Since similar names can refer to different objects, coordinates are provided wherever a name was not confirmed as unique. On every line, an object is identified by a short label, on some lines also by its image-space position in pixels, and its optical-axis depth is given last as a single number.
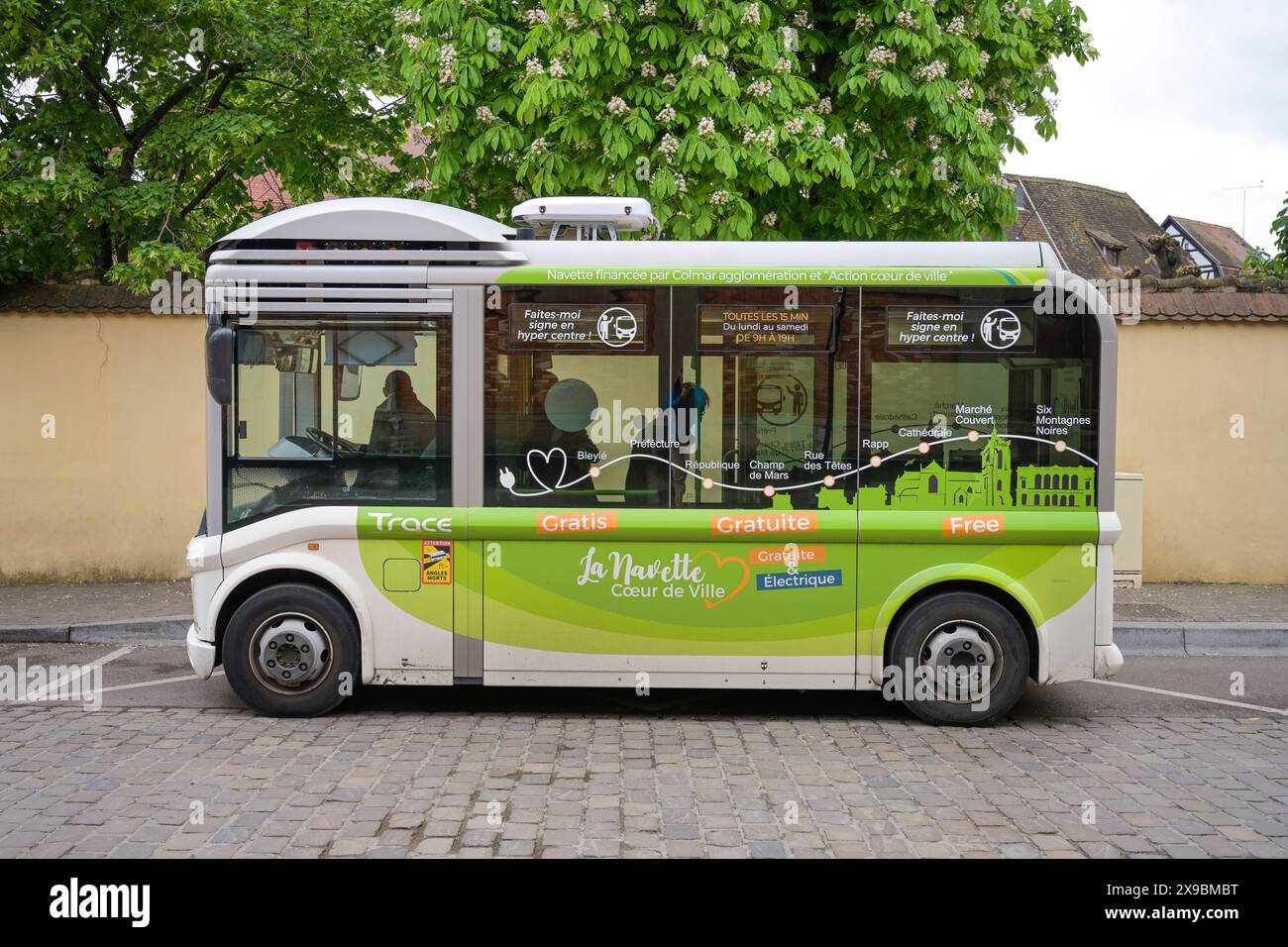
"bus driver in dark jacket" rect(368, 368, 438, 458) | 7.09
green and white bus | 6.97
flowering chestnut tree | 9.72
